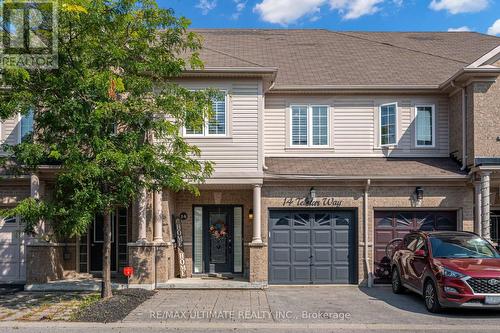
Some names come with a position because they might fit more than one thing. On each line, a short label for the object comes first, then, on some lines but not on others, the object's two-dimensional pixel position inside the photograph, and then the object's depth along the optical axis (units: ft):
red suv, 33.04
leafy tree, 33.91
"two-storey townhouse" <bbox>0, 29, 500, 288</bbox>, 46.55
